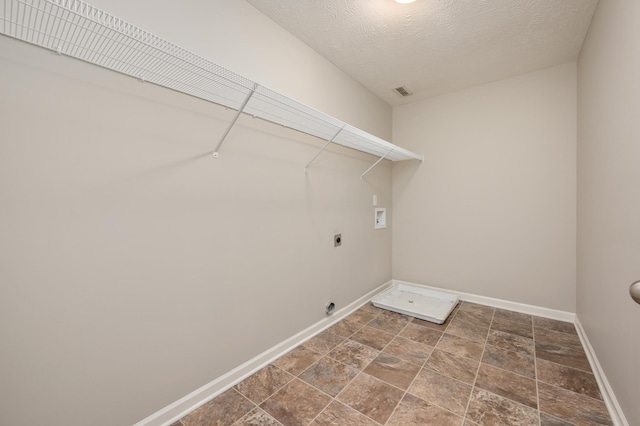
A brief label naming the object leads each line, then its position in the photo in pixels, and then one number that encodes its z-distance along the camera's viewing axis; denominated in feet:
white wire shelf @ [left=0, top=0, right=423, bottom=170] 2.93
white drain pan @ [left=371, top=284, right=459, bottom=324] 8.55
